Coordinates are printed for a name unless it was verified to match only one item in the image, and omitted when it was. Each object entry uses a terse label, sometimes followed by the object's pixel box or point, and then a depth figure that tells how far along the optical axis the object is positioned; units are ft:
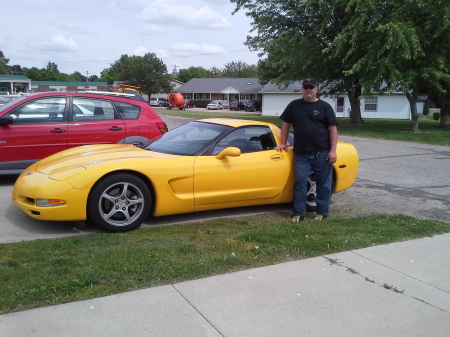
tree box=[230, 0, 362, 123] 81.66
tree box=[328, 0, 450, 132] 63.21
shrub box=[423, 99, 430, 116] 161.89
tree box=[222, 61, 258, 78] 326.65
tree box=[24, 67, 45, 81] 387.94
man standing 19.19
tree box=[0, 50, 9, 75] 377.11
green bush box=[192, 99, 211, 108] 229.25
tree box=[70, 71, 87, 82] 486.96
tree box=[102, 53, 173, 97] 236.43
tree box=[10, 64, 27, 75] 480.31
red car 24.99
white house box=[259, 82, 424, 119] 143.84
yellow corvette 16.88
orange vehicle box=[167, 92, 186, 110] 188.65
